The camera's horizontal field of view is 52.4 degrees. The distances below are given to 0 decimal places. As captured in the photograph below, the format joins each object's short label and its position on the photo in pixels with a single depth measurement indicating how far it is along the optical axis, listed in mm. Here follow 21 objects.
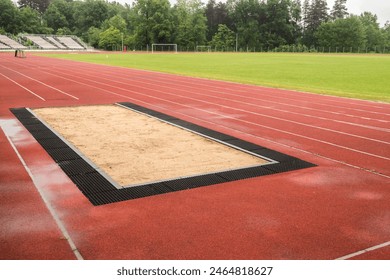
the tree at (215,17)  94875
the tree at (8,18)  87812
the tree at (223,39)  84812
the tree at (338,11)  98625
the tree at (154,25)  81562
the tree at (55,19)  100188
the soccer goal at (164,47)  80500
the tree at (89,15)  99812
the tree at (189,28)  82500
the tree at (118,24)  85125
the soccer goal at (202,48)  81919
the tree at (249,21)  85125
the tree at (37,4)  122375
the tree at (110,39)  78750
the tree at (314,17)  88062
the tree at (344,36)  79000
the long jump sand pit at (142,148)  5559
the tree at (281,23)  83938
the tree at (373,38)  84725
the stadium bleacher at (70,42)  80150
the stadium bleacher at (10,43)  71069
